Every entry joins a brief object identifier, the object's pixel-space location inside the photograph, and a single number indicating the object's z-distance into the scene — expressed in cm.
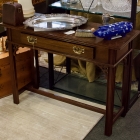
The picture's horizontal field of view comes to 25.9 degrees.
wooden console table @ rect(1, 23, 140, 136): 184
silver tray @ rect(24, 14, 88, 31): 204
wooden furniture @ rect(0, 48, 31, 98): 246
